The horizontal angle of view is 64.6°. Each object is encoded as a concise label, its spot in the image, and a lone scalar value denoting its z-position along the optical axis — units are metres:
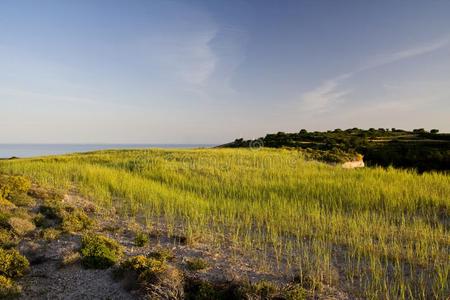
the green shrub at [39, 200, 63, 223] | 9.16
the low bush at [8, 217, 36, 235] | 8.04
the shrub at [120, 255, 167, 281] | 5.77
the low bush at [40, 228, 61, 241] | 7.78
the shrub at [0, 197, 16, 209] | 9.62
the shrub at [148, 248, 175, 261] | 6.65
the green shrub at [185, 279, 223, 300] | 5.21
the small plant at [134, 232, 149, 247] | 7.59
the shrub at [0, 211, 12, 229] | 8.19
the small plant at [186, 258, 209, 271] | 6.22
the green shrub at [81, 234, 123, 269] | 6.46
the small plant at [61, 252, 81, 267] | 6.52
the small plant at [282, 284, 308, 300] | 5.06
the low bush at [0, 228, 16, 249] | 7.30
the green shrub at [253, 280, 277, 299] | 5.16
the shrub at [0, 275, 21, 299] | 5.48
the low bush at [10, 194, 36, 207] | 10.19
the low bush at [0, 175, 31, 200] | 10.57
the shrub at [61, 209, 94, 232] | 8.36
